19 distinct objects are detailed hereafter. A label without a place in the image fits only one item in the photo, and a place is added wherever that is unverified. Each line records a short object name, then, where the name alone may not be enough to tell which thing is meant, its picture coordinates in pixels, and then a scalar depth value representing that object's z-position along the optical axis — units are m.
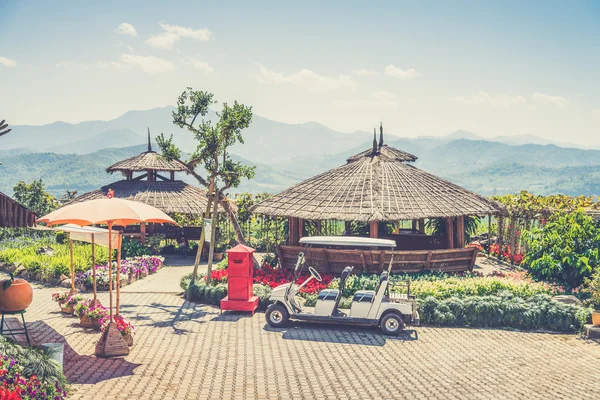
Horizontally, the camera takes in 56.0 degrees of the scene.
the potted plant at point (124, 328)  10.55
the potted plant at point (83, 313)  12.00
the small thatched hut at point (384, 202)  17.09
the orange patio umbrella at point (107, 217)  10.05
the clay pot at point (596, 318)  12.45
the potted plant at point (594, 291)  13.30
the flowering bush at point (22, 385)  7.29
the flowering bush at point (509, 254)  21.14
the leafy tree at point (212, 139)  15.41
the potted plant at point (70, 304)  12.74
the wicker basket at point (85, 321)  11.99
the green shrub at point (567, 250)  14.87
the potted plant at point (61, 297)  13.41
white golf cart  12.20
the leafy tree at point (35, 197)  29.38
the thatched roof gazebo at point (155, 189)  24.19
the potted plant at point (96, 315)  11.62
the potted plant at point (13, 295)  9.68
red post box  13.64
